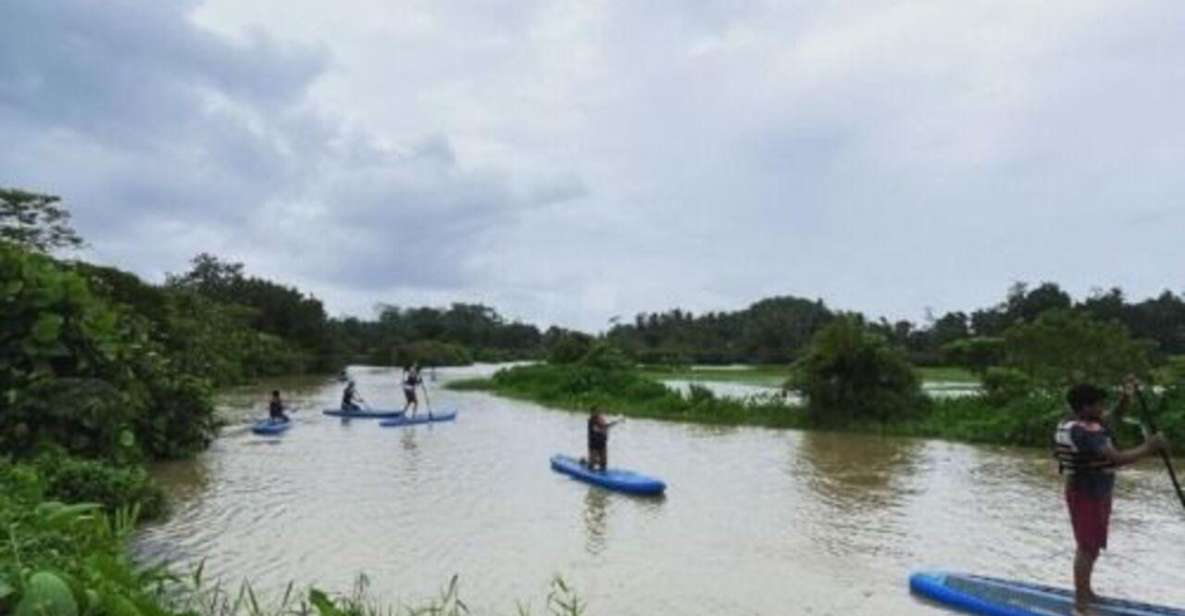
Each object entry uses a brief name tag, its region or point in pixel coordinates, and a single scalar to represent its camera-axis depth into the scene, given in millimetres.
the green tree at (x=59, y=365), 14422
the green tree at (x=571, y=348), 55656
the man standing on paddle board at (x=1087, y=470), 8992
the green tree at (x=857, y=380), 31078
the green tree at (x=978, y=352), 37312
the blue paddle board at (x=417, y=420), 31672
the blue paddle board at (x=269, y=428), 28328
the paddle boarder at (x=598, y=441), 19328
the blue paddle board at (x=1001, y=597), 9281
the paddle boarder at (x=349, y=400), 34769
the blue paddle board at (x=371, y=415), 33875
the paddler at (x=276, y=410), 30047
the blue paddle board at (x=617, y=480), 17484
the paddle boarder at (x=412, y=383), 33938
